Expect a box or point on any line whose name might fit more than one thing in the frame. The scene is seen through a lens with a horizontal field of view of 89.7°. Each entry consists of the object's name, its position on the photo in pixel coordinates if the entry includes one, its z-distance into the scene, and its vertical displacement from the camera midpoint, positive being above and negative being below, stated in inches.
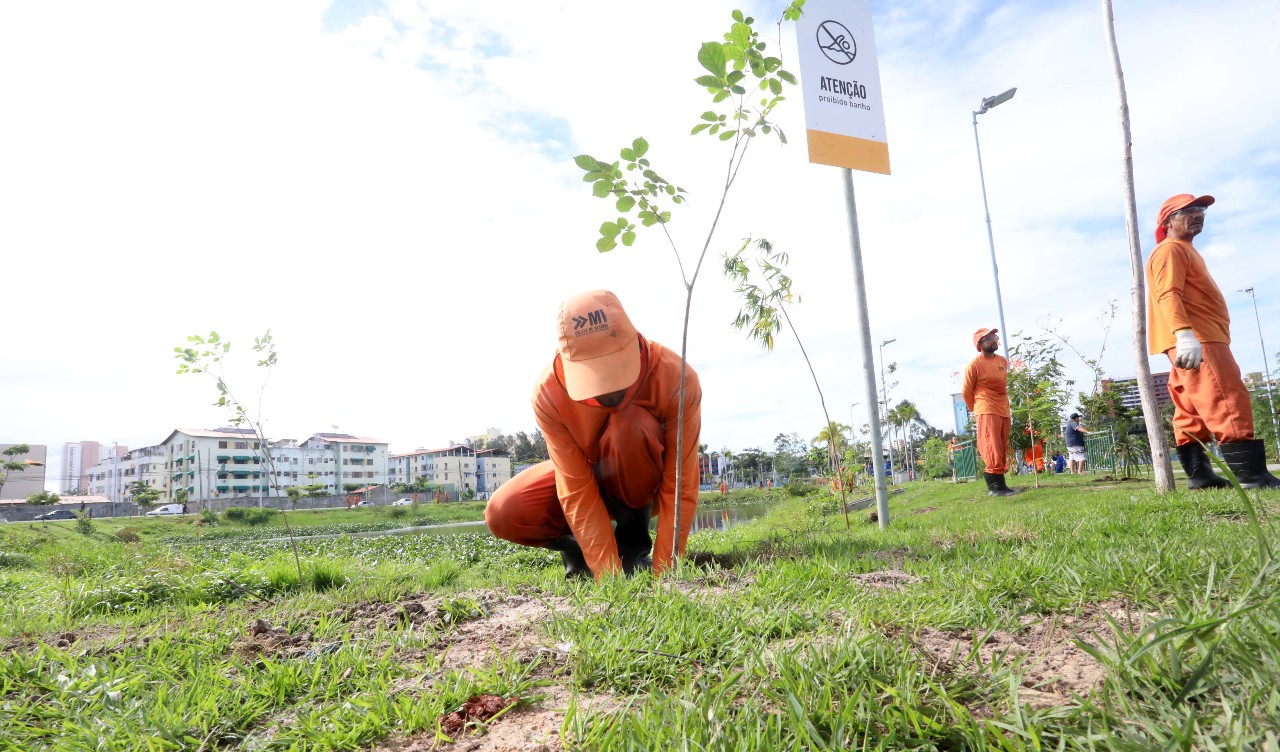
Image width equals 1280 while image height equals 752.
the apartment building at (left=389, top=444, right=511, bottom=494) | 3703.2 +25.8
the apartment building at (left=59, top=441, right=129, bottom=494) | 3998.5 +118.1
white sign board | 190.4 +108.3
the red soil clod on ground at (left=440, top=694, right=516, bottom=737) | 55.2 -21.2
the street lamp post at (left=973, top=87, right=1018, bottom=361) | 634.8 +330.3
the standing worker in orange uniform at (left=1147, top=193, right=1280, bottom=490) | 181.5 +23.6
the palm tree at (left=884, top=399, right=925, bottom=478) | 1116.3 +53.0
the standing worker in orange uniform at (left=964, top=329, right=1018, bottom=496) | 321.1 +18.5
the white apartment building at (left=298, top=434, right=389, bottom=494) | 3462.1 +109.5
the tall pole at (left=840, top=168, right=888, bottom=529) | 209.3 +39.4
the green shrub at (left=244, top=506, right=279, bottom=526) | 1574.4 -82.6
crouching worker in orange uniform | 113.2 +2.2
